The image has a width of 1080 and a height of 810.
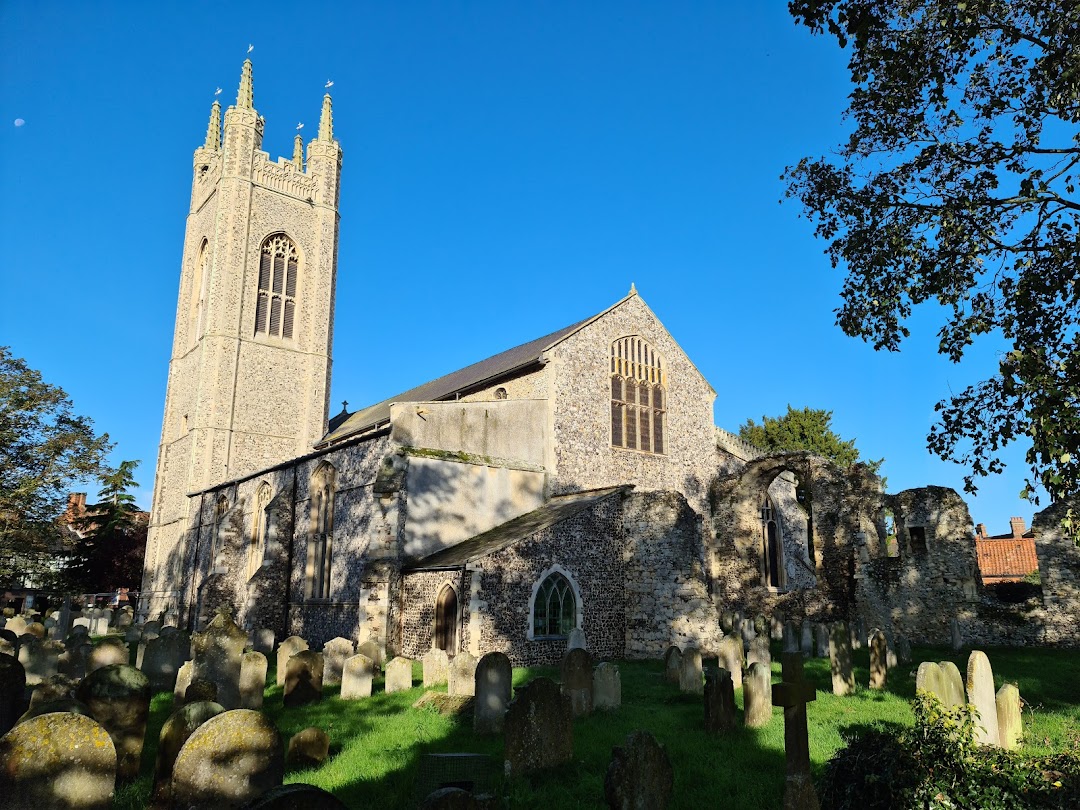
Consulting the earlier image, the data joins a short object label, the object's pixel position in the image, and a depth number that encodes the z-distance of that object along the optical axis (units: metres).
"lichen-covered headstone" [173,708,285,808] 4.65
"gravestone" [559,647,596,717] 9.97
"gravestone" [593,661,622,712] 10.16
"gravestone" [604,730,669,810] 5.30
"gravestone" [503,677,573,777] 6.98
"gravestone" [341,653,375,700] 11.16
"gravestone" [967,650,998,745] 7.18
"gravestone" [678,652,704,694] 11.62
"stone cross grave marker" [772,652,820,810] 5.48
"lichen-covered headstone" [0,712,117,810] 4.37
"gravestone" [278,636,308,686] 12.50
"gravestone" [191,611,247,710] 10.37
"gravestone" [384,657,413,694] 11.73
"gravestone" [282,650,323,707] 10.79
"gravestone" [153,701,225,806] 5.75
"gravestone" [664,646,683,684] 12.82
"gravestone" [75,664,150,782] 6.88
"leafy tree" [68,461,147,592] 37.38
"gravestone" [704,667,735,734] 8.67
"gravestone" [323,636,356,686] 12.61
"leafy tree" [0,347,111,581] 29.52
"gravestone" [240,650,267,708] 10.23
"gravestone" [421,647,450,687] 11.91
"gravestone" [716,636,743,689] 12.95
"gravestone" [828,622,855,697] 11.45
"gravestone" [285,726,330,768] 7.19
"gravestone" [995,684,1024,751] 7.39
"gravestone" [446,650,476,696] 10.52
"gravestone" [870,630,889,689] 12.20
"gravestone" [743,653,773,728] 8.91
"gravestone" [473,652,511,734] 8.64
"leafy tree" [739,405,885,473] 38.75
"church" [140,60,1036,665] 16.78
